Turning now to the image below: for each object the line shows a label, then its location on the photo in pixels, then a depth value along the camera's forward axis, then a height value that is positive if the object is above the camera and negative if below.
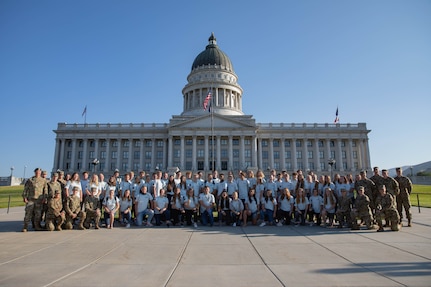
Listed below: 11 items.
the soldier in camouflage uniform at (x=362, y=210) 10.80 -1.34
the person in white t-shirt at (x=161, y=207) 12.21 -1.32
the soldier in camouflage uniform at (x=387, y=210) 10.34 -1.30
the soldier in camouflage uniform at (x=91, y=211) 11.10 -1.35
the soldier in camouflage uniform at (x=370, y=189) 11.83 -0.50
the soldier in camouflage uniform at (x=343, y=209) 11.28 -1.34
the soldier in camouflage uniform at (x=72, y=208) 10.93 -1.19
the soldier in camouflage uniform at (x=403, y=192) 11.79 -0.64
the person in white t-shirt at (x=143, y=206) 12.16 -1.25
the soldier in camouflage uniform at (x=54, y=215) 10.66 -1.44
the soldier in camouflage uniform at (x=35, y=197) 10.69 -0.72
